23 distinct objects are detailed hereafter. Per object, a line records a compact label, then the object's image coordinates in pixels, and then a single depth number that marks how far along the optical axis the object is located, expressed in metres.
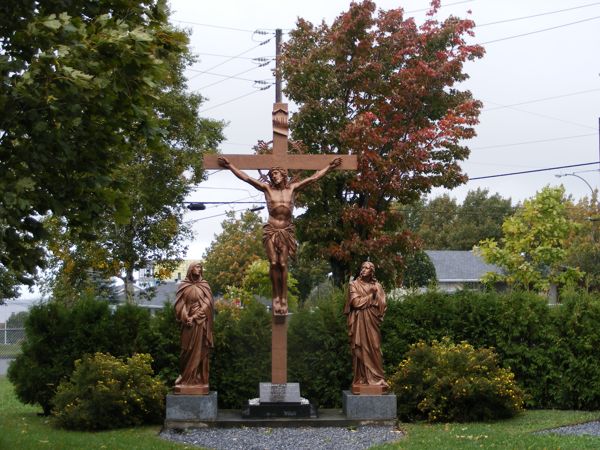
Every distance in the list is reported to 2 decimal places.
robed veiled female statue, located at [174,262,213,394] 13.35
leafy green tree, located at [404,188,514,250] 63.53
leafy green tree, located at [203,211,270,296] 46.00
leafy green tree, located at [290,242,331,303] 45.78
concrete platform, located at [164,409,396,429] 12.98
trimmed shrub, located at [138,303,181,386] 15.00
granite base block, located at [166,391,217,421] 13.08
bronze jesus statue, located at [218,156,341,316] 13.58
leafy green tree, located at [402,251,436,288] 41.06
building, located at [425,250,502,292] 51.34
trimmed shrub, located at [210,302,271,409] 15.12
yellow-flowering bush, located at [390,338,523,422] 13.40
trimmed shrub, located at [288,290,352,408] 15.34
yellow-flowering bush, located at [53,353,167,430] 13.04
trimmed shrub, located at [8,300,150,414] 14.76
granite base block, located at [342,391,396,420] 13.25
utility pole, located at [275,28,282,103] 22.56
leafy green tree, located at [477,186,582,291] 26.28
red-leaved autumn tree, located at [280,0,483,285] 20.34
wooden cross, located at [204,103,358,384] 13.72
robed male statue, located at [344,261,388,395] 13.65
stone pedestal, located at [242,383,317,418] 13.20
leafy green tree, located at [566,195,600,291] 43.85
